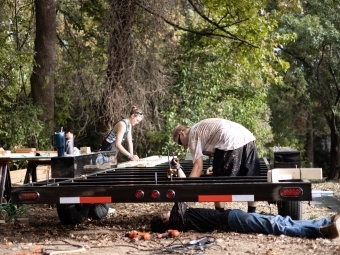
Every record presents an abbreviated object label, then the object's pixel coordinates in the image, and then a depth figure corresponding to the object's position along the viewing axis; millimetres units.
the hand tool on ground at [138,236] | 10704
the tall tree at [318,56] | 37791
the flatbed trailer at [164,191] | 10232
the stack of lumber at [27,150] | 16155
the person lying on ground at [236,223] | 10537
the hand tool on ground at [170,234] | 10830
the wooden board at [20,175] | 18993
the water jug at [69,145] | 12601
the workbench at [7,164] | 14348
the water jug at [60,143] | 12015
